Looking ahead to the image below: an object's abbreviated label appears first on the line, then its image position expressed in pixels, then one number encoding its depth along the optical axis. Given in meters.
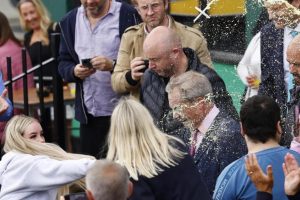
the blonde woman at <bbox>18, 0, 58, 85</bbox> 15.74
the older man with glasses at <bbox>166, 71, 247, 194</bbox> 9.54
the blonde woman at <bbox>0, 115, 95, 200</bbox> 9.46
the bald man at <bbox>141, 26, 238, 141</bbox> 10.60
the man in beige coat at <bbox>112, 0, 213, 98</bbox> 11.43
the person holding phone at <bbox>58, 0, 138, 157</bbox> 12.47
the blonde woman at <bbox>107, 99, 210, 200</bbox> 8.37
